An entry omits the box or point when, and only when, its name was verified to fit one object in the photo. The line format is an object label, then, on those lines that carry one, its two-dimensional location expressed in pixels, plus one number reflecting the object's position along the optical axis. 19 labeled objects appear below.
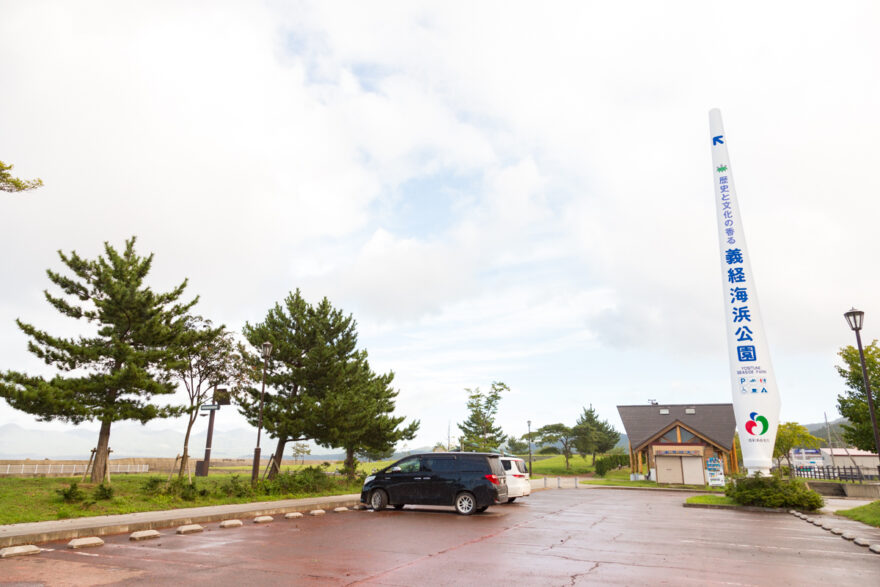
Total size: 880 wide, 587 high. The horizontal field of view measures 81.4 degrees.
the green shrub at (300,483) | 19.30
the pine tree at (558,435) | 63.41
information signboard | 38.44
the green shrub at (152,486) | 15.58
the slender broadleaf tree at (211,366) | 22.84
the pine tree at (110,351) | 16.23
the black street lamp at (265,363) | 18.47
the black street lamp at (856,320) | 16.00
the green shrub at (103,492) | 13.79
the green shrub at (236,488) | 17.52
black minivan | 14.71
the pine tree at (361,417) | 21.91
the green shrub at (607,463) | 52.92
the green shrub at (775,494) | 18.39
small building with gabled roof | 39.97
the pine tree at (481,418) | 43.31
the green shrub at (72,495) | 13.16
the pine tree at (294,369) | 21.92
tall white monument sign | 22.67
